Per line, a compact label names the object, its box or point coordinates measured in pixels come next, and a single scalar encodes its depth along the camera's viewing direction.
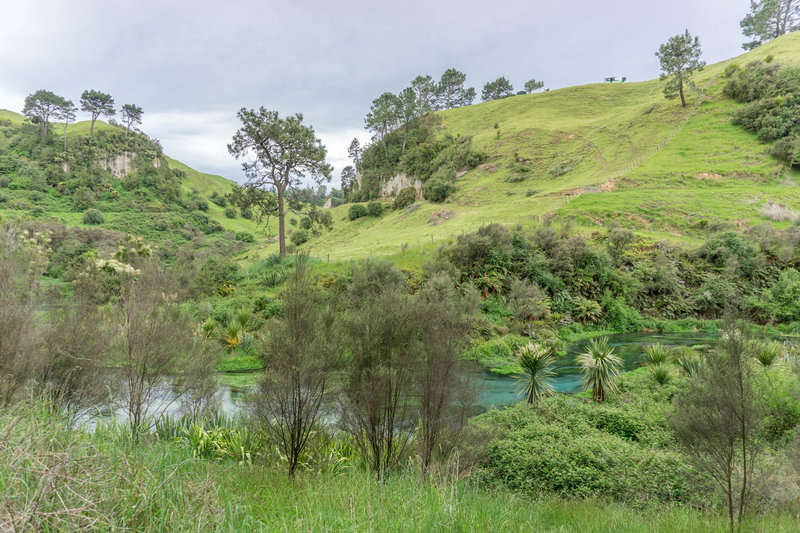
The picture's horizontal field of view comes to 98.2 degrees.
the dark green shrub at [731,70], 58.41
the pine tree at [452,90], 109.62
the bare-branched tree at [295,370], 7.68
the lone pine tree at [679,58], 57.81
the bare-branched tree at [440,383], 8.25
